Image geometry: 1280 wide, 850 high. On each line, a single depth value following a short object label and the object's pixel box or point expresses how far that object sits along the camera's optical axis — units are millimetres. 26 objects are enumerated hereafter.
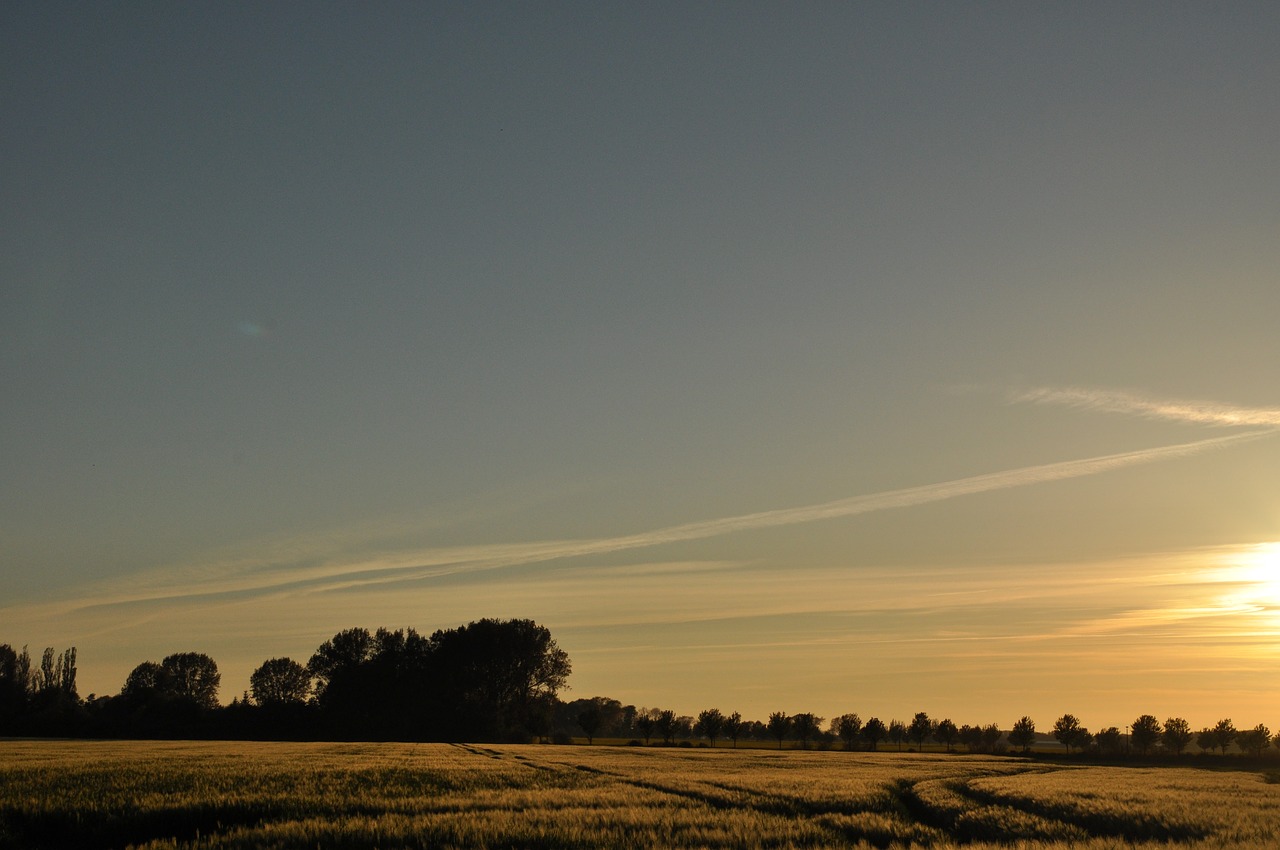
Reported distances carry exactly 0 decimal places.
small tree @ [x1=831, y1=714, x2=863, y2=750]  180125
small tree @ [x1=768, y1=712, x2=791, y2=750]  175250
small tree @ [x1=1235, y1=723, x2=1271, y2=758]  165375
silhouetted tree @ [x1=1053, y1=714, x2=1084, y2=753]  162625
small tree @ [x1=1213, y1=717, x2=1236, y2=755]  164875
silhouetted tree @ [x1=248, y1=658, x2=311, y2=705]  176125
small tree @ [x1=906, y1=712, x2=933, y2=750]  175750
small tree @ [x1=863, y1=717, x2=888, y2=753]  172000
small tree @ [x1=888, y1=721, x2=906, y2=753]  190000
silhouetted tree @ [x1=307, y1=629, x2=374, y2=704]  148438
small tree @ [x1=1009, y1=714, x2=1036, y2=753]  169125
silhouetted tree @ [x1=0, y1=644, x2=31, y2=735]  118656
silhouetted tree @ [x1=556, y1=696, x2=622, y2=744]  154250
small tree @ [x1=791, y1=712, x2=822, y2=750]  172125
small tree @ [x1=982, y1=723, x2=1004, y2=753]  177250
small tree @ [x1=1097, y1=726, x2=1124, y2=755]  170750
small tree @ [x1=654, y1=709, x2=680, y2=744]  158625
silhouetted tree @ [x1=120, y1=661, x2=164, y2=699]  182400
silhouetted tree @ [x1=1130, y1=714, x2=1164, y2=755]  163250
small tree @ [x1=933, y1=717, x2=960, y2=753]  173000
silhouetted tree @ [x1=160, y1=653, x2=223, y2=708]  185875
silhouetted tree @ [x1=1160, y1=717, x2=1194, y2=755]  167500
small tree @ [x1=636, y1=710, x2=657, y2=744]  161750
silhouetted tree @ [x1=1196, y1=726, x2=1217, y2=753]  165875
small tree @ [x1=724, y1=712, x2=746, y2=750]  168250
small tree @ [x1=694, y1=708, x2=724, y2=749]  167750
